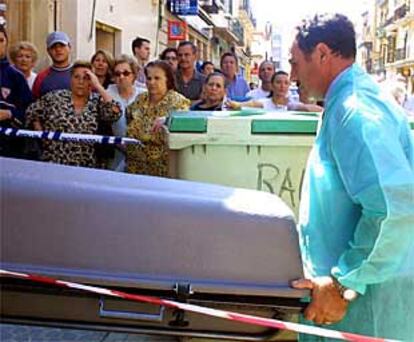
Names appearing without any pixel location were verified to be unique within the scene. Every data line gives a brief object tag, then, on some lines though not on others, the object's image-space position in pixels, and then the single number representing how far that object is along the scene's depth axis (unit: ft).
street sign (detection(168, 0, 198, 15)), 69.00
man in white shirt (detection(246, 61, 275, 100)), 26.67
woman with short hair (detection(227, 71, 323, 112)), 22.85
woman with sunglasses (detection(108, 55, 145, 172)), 20.71
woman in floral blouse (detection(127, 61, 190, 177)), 17.49
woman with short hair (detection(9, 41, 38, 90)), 22.12
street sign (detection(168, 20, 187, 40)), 67.62
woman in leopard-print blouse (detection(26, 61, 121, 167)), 18.20
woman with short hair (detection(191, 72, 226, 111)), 20.48
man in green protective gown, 7.08
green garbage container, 12.95
